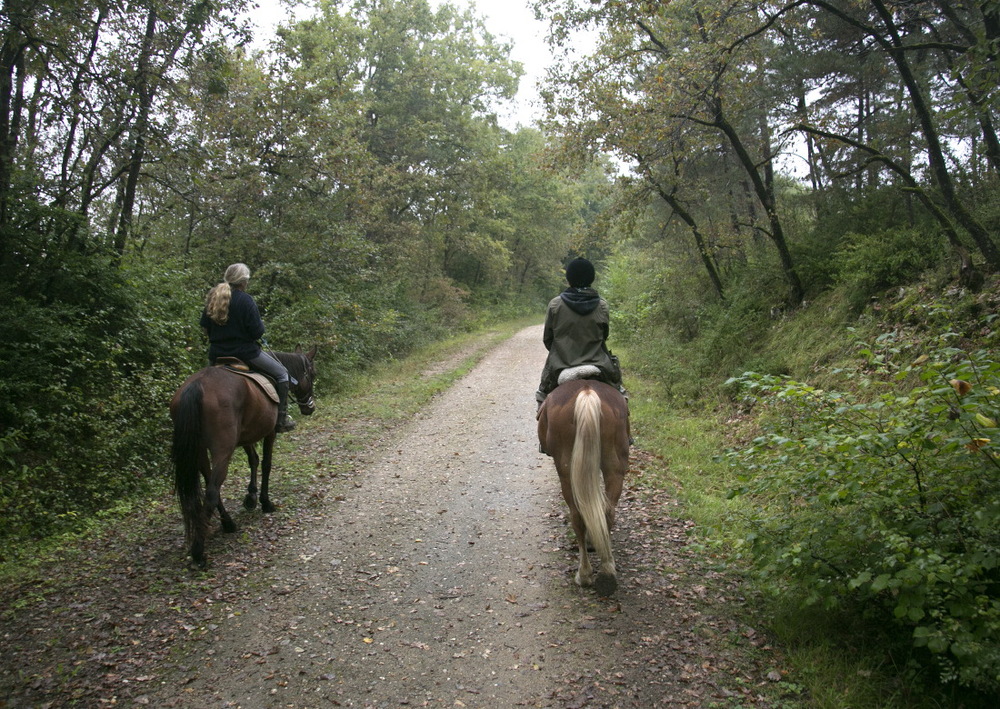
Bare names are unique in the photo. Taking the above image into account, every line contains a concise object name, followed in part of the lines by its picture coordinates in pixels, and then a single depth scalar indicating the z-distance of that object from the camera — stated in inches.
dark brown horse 205.2
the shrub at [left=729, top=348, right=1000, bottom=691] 117.5
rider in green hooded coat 212.4
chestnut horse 178.5
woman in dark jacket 235.0
